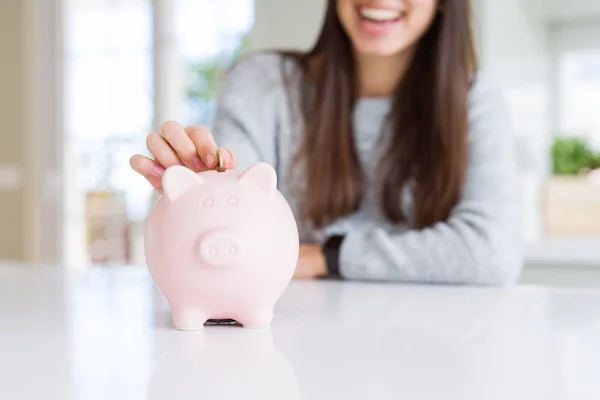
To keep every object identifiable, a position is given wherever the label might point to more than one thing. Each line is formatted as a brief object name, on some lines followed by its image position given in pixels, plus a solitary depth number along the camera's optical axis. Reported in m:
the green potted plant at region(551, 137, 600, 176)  3.16
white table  0.41
